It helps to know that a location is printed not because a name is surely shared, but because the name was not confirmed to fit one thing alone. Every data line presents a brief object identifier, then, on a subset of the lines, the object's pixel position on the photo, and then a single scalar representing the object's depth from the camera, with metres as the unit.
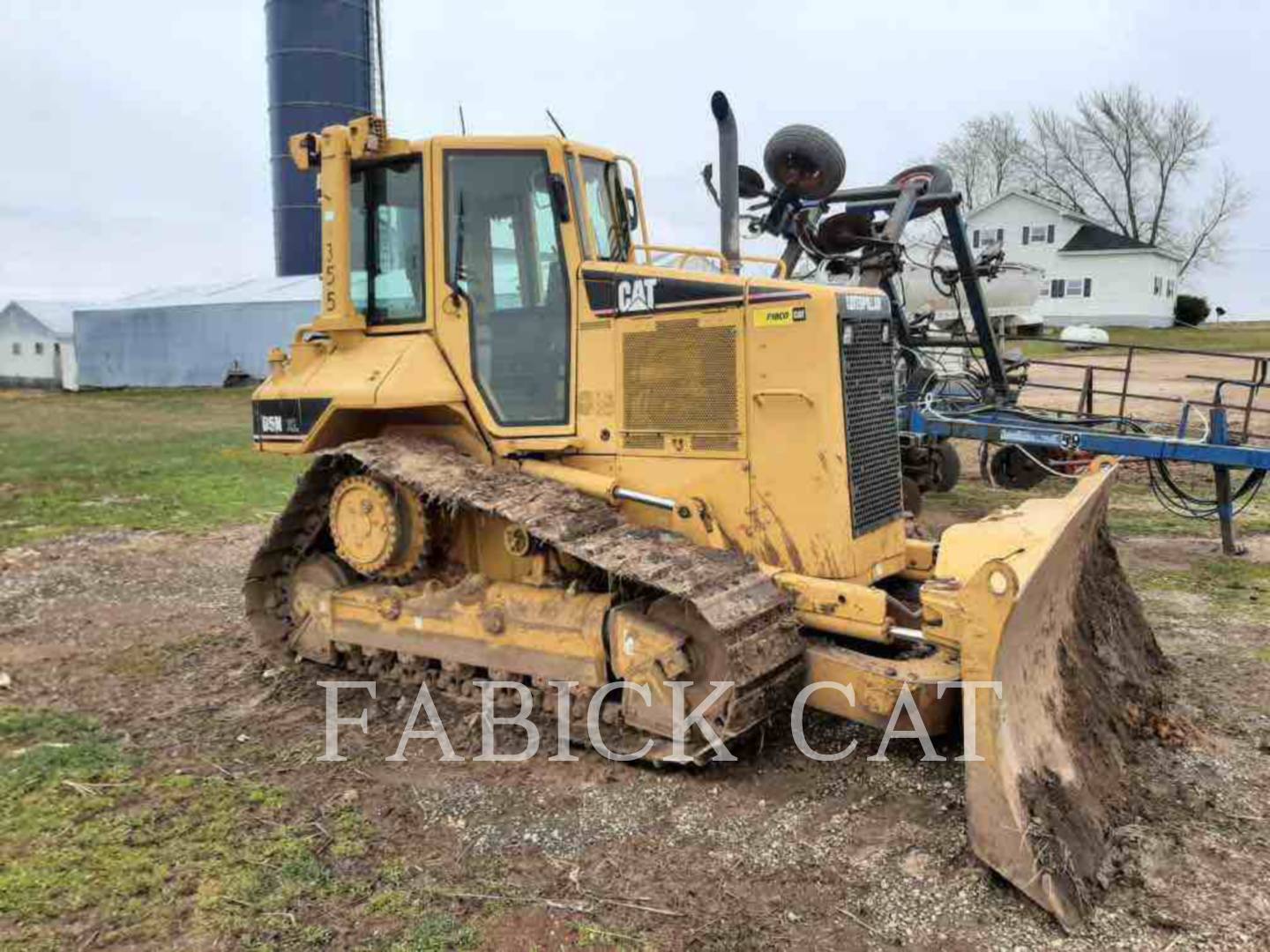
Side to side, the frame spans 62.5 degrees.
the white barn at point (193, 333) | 30.70
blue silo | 28.39
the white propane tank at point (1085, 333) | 34.94
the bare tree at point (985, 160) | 59.81
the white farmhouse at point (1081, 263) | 48.00
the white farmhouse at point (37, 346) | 34.81
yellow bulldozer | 4.58
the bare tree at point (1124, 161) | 56.44
